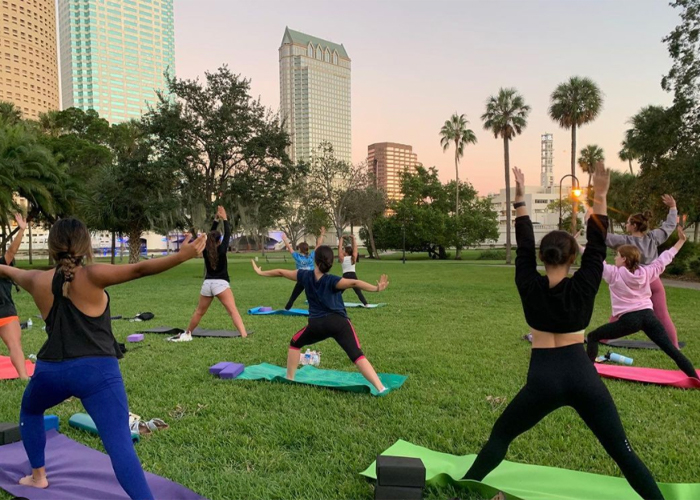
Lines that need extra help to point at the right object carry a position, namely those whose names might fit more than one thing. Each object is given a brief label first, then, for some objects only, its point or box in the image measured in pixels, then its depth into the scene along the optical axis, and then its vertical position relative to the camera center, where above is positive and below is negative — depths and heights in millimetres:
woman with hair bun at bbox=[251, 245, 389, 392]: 5184 -853
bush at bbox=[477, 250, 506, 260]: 48397 -2330
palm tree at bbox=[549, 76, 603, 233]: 35281 +9995
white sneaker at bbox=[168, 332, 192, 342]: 8750 -1927
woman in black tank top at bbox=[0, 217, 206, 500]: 2727 -631
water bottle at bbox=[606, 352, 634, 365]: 6891 -1914
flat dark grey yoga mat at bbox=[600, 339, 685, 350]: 7942 -1982
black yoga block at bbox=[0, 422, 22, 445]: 4098 -1744
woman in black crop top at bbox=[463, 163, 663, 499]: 2691 -683
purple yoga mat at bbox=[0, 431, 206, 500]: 3207 -1794
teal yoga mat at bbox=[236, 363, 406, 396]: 5504 -1855
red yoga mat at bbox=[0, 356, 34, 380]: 6227 -1847
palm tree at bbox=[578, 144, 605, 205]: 54969 +9427
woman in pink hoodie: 5574 -867
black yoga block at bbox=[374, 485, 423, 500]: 3035 -1708
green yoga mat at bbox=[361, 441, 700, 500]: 3125 -1805
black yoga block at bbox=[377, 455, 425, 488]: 3029 -1582
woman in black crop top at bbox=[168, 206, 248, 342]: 8570 -794
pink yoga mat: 5586 -1869
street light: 18234 +1654
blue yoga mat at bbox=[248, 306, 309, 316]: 11938 -2009
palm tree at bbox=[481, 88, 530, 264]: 37000 +9504
